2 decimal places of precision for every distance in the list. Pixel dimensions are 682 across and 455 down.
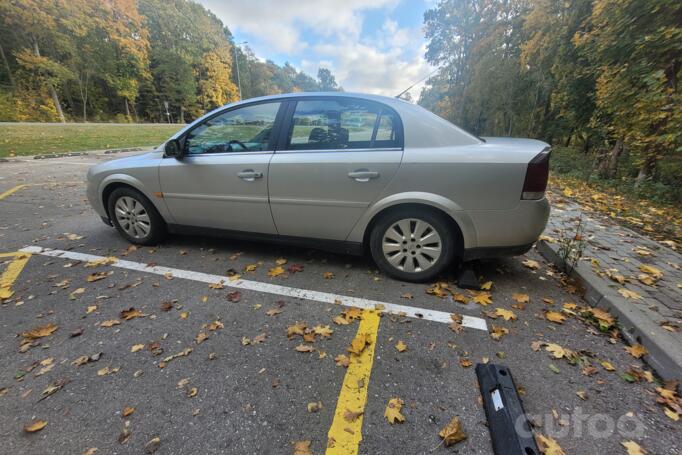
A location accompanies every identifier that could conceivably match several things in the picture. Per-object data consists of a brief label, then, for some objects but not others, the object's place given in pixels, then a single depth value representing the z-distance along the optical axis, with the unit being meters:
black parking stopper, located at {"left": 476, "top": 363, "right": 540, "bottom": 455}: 1.51
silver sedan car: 2.63
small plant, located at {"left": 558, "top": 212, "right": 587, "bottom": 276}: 3.18
